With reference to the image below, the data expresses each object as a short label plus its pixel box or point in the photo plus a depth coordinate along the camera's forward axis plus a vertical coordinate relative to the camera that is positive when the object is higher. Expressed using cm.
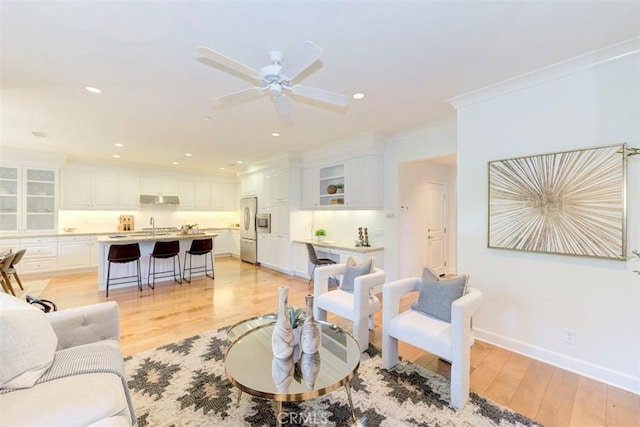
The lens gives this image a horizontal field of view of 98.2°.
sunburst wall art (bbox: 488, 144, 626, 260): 226 +10
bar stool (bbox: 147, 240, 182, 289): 510 -75
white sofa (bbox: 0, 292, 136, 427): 123 -87
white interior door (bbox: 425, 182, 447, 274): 538 -27
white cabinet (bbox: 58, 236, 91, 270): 609 -88
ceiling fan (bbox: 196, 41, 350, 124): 191 +103
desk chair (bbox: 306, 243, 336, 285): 502 -85
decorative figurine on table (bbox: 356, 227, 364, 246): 517 -49
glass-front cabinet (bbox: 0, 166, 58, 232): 564 +30
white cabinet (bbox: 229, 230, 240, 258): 865 -92
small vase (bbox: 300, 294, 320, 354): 186 -82
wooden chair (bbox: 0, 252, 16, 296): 403 -87
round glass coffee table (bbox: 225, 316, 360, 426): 156 -99
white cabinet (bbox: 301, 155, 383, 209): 479 +54
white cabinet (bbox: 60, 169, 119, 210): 639 +55
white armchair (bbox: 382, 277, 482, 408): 199 -94
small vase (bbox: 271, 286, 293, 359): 183 -81
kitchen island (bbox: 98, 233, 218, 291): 490 -89
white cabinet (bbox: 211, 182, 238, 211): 872 +53
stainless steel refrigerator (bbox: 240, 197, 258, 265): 721 -49
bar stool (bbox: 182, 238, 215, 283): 555 -74
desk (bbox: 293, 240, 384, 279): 474 -73
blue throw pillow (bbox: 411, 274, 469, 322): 232 -71
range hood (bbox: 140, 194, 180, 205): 733 +36
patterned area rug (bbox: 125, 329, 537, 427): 186 -139
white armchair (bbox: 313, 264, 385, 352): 273 -93
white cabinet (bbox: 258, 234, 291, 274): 618 -91
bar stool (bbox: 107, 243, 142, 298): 464 -70
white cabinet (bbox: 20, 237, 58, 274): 573 -89
